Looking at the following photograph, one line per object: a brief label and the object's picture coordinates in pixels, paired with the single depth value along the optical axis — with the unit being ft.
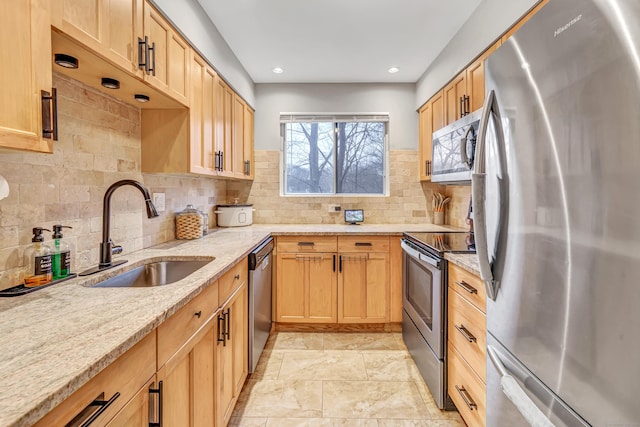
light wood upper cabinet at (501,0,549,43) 5.11
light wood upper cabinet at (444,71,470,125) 7.68
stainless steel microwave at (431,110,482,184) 6.50
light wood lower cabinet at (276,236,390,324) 9.37
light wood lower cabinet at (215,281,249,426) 4.91
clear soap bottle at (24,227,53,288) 3.86
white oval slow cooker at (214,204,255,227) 10.18
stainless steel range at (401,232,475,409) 6.10
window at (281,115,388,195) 11.96
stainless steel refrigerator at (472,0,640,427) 2.12
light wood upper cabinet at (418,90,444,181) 9.48
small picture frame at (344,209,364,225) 11.14
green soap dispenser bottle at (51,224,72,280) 4.14
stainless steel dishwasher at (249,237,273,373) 6.89
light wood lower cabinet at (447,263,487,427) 4.78
